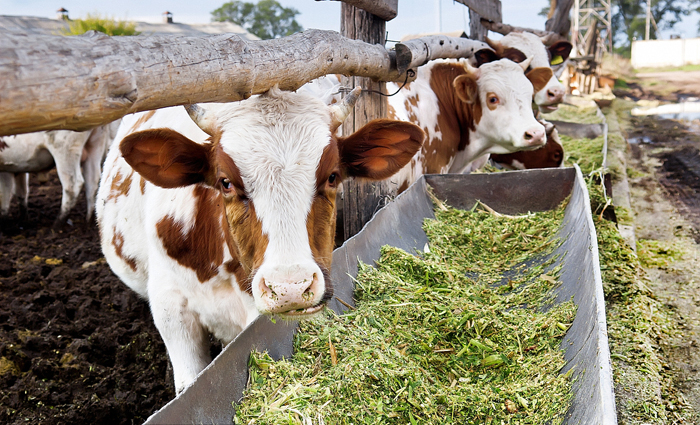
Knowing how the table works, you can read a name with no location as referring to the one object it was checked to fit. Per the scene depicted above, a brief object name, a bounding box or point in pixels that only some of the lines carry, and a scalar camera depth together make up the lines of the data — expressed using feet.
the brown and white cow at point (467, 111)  16.05
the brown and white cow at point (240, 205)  6.33
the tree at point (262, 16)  112.27
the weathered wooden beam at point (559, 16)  34.63
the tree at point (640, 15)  173.78
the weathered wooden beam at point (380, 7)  10.91
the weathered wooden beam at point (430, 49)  11.71
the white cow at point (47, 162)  22.08
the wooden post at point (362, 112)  11.71
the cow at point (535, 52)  22.54
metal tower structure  61.67
